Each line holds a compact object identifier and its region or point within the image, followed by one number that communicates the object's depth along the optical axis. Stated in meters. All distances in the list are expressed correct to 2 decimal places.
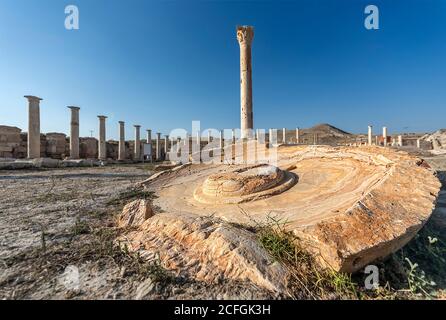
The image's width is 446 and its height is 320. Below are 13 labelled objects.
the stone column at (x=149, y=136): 30.14
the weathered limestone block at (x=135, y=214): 3.07
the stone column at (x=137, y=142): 27.91
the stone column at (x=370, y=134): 25.29
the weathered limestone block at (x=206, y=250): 1.85
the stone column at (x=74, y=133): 18.53
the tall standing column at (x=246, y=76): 13.58
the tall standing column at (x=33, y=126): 14.87
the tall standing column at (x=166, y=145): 34.06
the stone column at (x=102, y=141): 21.97
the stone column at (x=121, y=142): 25.19
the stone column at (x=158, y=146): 31.94
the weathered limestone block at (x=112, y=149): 26.41
